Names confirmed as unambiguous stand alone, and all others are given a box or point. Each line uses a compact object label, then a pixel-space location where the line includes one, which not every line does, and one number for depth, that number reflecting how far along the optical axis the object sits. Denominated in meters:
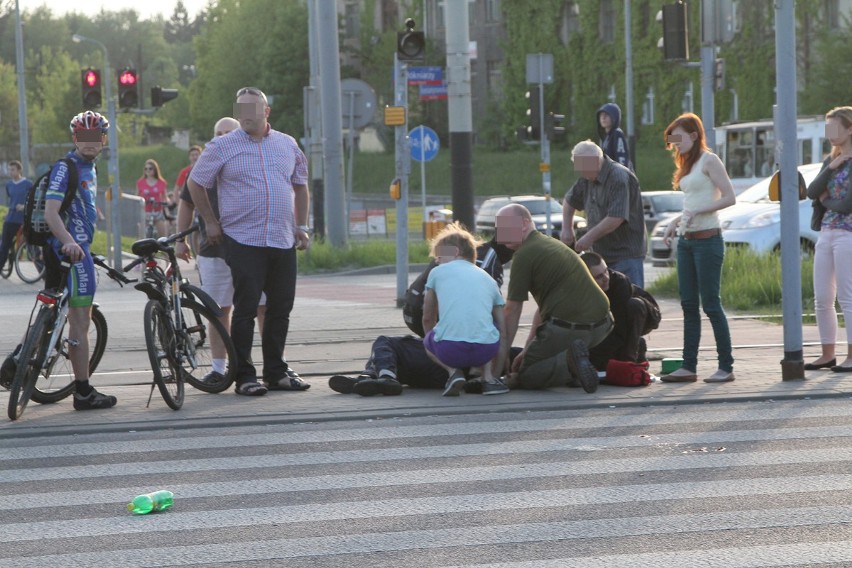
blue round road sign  32.09
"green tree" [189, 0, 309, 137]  78.69
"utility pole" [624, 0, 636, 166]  54.19
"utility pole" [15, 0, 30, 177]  49.06
